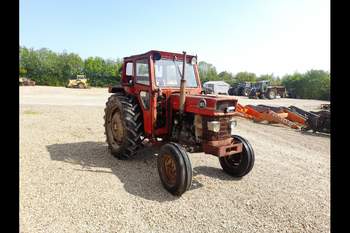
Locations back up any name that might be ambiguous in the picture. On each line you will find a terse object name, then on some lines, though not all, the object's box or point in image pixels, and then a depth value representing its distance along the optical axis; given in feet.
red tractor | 13.86
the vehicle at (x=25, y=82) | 109.72
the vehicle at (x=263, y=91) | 89.56
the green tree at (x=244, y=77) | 148.36
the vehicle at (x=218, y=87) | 99.31
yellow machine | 112.47
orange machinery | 35.37
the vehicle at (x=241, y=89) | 98.94
